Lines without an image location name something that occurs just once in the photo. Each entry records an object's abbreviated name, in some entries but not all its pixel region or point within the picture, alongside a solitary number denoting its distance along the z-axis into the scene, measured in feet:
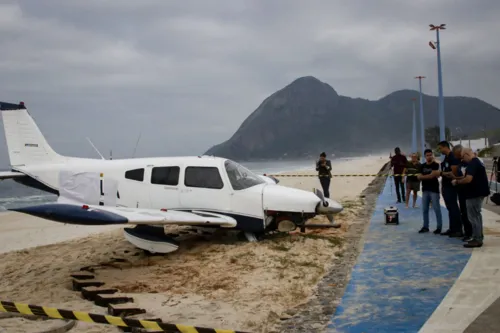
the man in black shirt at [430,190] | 35.96
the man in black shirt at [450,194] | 33.27
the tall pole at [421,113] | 141.36
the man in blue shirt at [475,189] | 28.84
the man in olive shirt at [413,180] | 50.80
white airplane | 32.55
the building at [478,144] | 291.38
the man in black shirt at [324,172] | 56.24
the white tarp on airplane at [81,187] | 36.50
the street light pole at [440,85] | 79.15
